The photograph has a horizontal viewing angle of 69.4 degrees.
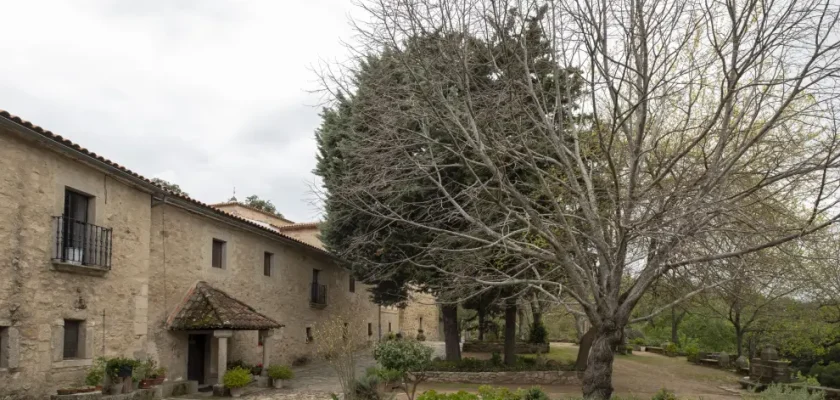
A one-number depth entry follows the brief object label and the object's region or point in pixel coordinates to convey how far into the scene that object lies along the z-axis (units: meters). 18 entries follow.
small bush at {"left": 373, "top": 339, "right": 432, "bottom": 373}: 14.07
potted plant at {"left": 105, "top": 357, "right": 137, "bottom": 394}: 12.21
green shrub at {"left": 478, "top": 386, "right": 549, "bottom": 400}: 10.78
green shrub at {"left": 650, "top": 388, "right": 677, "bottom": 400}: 10.70
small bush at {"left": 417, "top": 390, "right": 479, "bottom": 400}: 10.63
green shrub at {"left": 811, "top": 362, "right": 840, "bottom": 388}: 17.91
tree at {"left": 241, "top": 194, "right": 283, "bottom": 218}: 49.47
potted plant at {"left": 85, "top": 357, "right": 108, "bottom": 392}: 12.03
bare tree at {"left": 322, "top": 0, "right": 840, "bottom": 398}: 8.86
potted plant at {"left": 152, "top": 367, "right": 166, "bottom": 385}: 13.76
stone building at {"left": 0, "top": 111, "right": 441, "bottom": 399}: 10.84
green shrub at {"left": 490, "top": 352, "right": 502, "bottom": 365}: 19.31
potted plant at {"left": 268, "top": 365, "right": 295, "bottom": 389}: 16.95
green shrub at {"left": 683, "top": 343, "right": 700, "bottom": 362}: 27.23
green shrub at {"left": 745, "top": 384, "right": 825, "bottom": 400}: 9.44
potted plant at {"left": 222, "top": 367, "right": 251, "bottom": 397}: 15.22
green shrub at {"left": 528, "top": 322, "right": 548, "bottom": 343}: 28.36
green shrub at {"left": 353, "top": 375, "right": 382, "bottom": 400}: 11.52
